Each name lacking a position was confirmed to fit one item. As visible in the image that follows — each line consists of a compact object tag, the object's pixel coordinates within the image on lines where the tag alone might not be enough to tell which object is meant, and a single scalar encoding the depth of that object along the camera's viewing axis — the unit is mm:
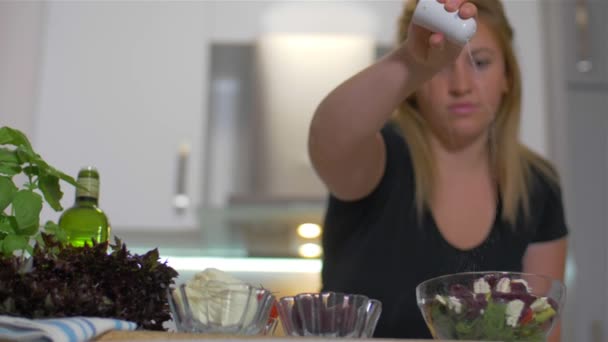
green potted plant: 658
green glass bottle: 855
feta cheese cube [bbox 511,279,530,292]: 743
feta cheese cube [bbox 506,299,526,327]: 704
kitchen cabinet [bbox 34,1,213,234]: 2283
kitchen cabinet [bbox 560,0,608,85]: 2240
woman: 1137
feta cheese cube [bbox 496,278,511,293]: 727
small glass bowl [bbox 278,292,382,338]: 711
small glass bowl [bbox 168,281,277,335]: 688
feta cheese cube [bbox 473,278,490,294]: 729
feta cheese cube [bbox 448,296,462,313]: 715
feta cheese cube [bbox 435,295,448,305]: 729
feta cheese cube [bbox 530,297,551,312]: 721
